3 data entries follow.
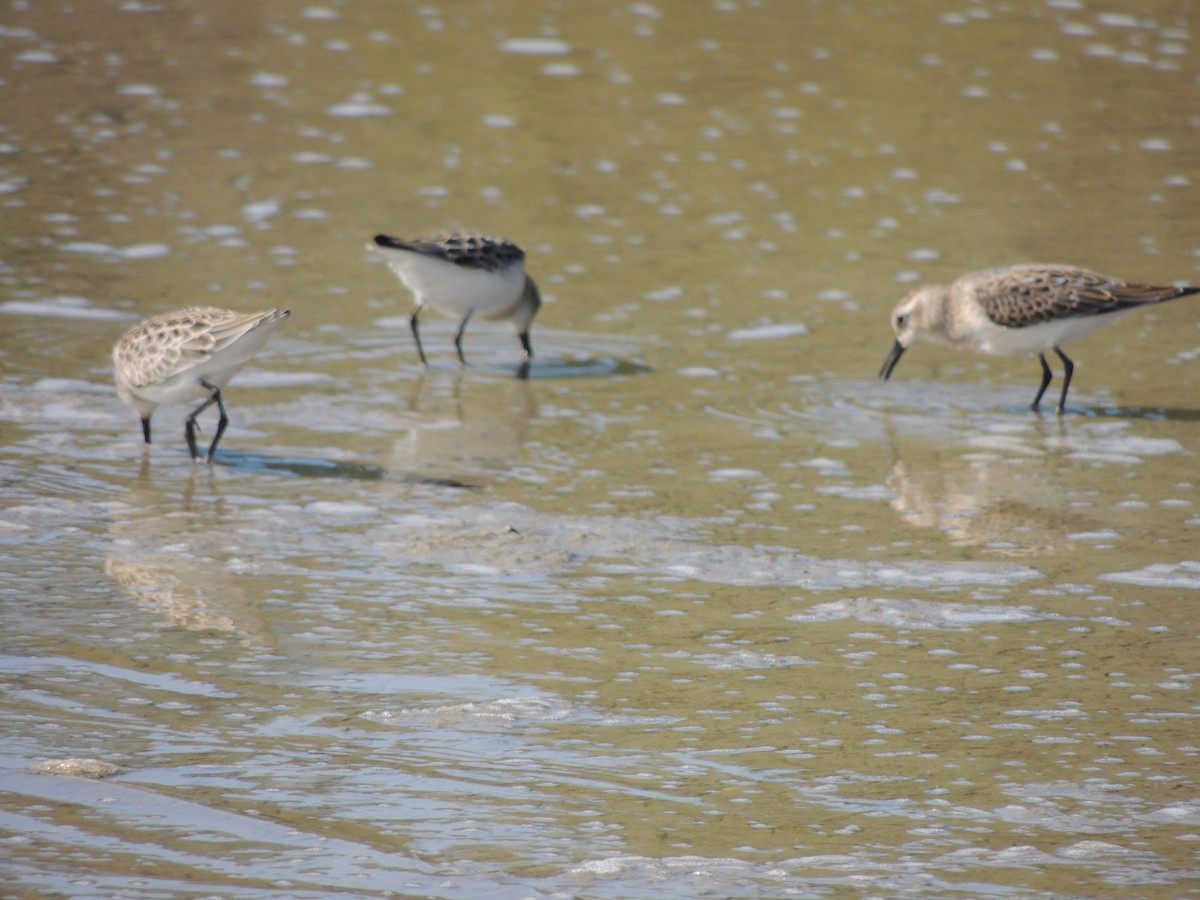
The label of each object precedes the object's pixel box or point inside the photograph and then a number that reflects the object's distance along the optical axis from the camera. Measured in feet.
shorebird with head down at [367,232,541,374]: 64.69
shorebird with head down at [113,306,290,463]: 51.34
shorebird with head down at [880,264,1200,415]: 61.82
